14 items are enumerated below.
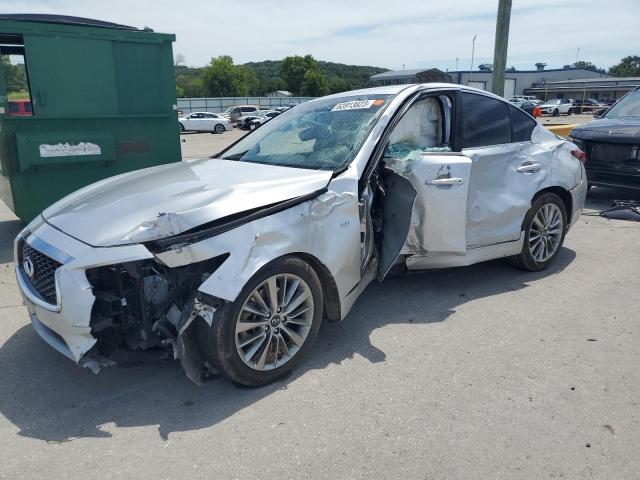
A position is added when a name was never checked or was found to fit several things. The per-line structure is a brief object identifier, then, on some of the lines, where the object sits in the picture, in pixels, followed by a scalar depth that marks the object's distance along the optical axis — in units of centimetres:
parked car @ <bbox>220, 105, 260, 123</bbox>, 4302
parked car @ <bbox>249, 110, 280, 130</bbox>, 3778
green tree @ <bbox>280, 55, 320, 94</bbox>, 9325
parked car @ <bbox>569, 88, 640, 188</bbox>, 733
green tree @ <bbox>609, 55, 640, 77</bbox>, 10400
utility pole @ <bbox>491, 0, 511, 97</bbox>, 960
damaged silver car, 282
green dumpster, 598
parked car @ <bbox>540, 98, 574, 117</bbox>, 5028
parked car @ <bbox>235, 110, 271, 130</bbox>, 3912
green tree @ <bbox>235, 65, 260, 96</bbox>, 9296
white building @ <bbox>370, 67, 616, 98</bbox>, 7686
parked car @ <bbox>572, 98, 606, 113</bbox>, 5457
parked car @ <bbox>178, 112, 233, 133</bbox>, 3488
